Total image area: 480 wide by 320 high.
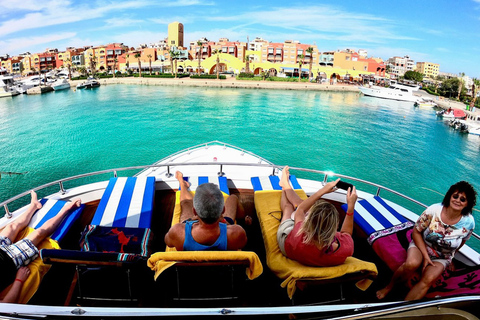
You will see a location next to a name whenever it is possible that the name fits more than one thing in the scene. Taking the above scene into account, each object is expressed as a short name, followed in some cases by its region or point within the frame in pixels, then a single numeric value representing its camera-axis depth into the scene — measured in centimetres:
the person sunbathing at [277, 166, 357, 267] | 212
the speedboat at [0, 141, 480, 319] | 154
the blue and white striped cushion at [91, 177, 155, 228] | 347
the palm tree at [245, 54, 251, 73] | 6302
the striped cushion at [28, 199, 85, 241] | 319
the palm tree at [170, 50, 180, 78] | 5967
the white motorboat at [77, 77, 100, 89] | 4818
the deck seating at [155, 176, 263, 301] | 215
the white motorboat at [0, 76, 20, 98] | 4023
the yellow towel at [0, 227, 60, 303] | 237
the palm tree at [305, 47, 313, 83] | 6187
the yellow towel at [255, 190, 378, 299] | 232
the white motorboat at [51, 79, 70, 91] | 4634
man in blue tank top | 220
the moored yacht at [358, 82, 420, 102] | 4762
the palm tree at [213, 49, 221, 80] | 5798
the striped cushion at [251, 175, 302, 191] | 446
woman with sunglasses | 240
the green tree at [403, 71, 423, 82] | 8312
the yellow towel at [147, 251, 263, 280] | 214
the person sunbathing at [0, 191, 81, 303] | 231
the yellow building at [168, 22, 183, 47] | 9281
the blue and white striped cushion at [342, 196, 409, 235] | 350
